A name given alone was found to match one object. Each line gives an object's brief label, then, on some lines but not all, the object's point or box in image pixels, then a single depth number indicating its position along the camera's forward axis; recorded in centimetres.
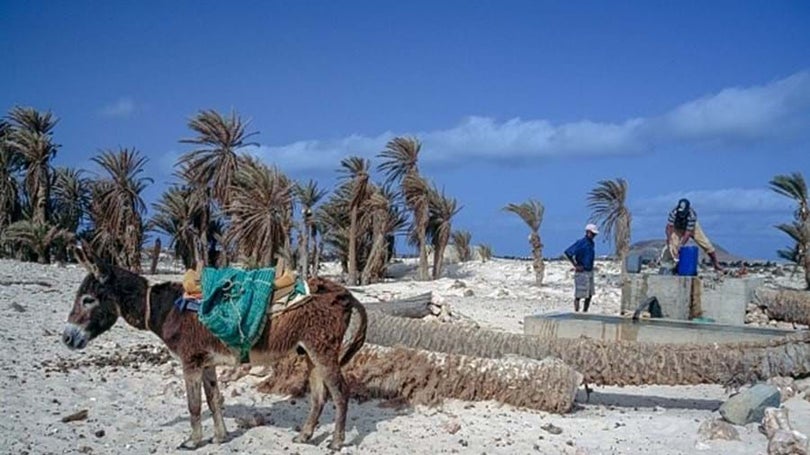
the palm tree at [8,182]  2586
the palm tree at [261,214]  1780
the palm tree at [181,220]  2256
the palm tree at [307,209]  2041
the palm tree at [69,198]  2705
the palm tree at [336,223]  2684
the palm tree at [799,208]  2625
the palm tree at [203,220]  2037
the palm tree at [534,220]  2680
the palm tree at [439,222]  2731
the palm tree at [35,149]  2488
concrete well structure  1340
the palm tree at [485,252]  3958
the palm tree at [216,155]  1869
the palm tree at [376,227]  2556
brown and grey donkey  668
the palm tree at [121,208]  2261
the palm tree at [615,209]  2655
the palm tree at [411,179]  2645
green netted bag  656
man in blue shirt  1602
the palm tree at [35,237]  2456
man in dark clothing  1421
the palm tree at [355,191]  2533
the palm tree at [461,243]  3703
